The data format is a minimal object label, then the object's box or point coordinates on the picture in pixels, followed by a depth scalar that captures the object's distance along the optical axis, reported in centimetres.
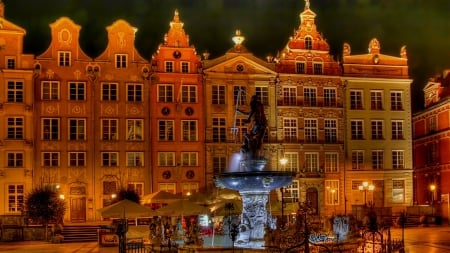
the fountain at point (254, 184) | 2562
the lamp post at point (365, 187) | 5229
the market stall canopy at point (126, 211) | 3525
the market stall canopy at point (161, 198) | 4244
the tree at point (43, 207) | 4466
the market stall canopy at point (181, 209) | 3631
